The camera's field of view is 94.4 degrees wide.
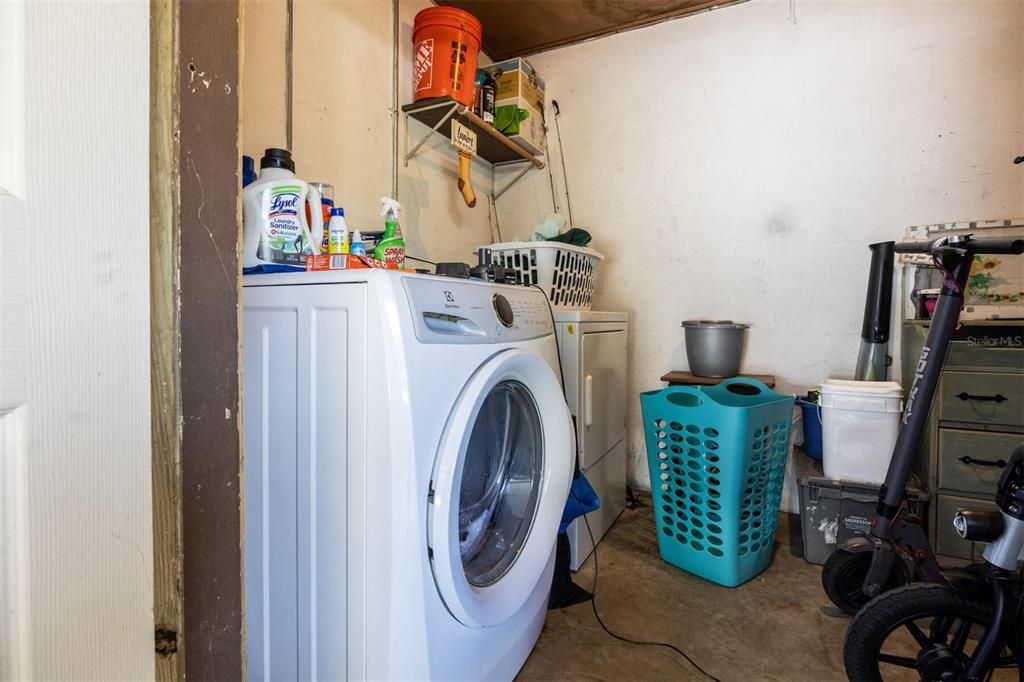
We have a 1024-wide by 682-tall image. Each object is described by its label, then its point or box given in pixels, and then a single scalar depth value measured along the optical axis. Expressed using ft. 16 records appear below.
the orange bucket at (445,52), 5.73
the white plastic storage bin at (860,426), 5.33
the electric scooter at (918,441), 3.62
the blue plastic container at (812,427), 6.31
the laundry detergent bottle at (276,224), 3.51
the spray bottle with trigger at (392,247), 4.13
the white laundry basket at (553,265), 5.98
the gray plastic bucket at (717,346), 6.74
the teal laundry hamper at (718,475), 5.08
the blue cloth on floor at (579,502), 4.77
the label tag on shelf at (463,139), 6.27
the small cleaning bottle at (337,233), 3.78
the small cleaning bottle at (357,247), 3.96
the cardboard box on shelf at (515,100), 7.27
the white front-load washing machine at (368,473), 2.64
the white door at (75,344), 1.14
